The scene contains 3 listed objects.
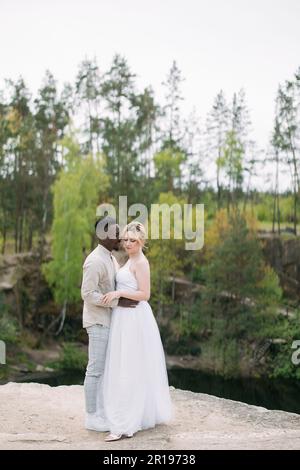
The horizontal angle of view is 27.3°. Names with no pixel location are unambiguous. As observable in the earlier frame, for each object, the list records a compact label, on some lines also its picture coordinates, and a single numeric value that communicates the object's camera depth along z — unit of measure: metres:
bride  6.75
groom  6.70
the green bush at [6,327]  24.66
